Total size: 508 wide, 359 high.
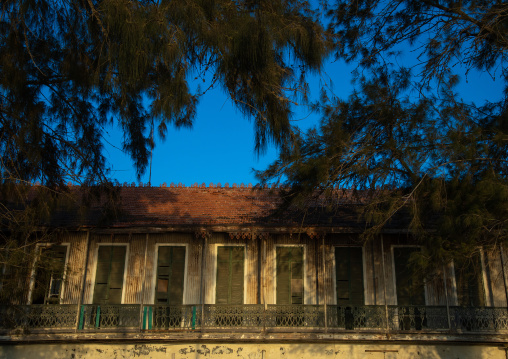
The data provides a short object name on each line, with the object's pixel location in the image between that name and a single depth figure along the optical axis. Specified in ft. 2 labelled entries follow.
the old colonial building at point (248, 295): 50.67
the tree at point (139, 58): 33.09
